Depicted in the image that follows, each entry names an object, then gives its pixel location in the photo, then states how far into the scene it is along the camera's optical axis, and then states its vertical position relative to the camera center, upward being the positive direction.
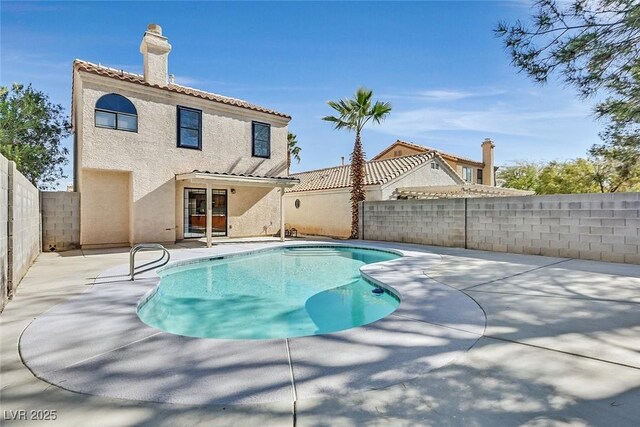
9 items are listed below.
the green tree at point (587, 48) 4.91 +2.67
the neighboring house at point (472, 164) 33.12 +5.29
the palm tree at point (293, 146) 32.84 +7.21
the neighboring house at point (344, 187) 20.31 +1.76
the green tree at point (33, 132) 19.75 +5.32
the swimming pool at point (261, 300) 5.83 -1.97
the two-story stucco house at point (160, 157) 13.51 +2.71
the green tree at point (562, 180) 26.59 +3.38
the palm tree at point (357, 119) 17.83 +5.37
